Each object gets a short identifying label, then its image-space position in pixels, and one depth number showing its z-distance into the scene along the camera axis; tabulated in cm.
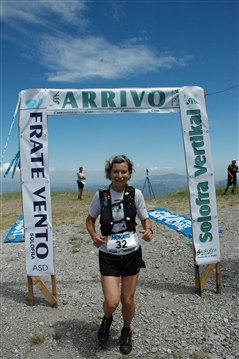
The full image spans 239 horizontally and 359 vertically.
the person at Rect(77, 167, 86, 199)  1878
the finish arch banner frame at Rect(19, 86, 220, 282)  482
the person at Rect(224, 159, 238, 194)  1762
